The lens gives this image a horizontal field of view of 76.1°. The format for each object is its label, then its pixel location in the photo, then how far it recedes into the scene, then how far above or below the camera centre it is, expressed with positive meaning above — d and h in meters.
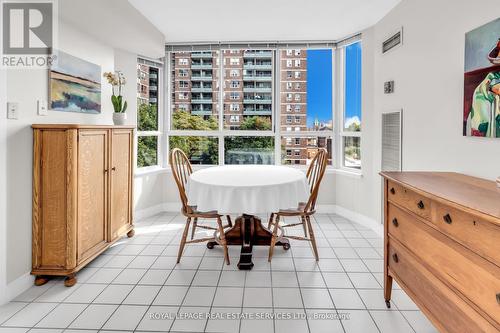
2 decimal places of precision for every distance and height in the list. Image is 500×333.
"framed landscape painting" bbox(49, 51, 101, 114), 2.67 +0.67
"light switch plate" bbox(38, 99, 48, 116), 2.45 +0.39
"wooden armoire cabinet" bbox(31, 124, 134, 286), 2.36 -0.31
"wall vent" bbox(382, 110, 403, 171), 3.23 +0.21
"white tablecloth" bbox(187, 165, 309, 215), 2.58 -0.28
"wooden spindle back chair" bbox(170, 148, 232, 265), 2.83 -0.49
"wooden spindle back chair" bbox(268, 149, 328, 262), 2.87 -0.47
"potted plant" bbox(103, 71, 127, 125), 3.38 +0.58
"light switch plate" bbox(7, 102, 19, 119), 2.15 +0.32
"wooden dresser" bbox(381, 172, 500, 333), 1.22 -0.40
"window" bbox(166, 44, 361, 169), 4.73 +0.79
